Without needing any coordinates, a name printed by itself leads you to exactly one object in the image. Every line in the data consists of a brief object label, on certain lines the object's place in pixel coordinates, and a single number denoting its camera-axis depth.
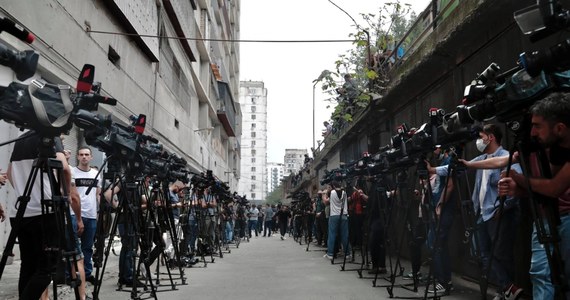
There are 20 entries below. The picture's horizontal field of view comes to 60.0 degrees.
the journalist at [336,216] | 11.94
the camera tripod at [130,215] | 5.90
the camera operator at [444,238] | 7.05
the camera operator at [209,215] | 13.36
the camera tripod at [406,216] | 6.74
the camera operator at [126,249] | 6.09
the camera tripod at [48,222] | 4.02
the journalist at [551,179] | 3.33
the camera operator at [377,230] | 8.80
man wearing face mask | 5.38
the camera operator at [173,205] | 10.83
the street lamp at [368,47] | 13.84
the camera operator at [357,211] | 10.50
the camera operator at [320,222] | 16.58
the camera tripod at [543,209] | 3.21
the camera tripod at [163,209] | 7.51
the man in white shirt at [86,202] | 7.04
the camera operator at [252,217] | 28.27
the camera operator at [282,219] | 27.24
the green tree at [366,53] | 13.66
